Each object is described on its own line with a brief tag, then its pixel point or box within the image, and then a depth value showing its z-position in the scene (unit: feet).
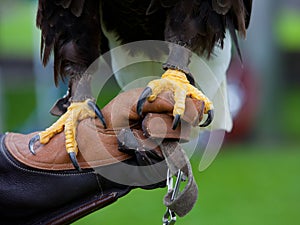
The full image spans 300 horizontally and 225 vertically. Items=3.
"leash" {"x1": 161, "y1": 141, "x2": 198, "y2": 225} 18.83
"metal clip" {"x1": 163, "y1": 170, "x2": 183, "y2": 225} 19.12
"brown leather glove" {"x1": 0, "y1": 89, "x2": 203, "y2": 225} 19.85
